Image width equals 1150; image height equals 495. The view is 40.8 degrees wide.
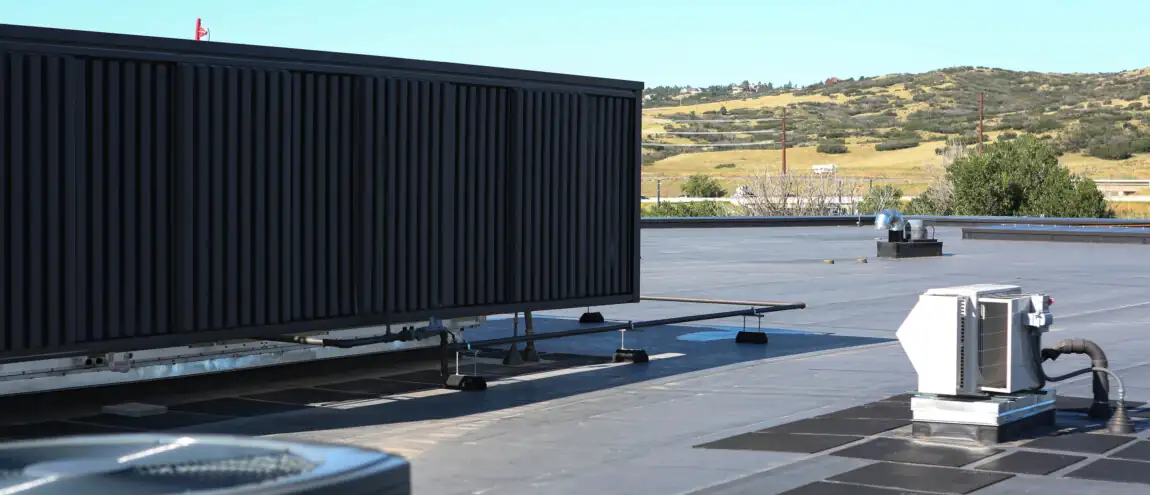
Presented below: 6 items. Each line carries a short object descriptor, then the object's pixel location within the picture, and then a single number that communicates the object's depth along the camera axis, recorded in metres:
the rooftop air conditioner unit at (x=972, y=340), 9.89
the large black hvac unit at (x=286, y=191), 9.69
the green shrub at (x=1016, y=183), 55.31
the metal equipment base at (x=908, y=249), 31.20
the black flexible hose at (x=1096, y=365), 10.55
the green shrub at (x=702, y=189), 84.75
